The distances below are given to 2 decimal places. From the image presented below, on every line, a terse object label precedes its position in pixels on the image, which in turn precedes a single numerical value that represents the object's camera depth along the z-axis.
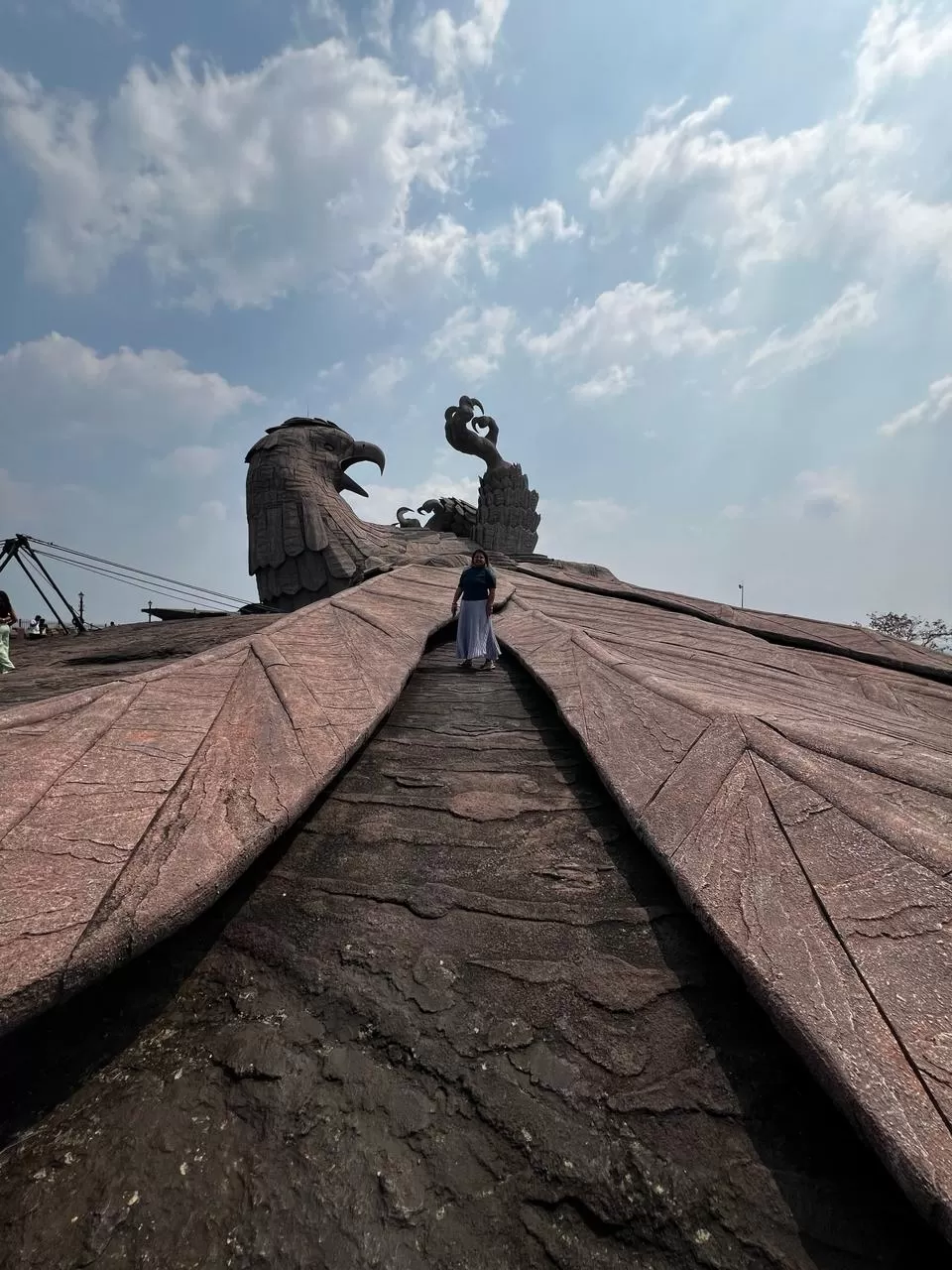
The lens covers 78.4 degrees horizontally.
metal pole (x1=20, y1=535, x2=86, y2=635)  11.08
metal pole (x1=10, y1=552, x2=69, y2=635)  11.09
